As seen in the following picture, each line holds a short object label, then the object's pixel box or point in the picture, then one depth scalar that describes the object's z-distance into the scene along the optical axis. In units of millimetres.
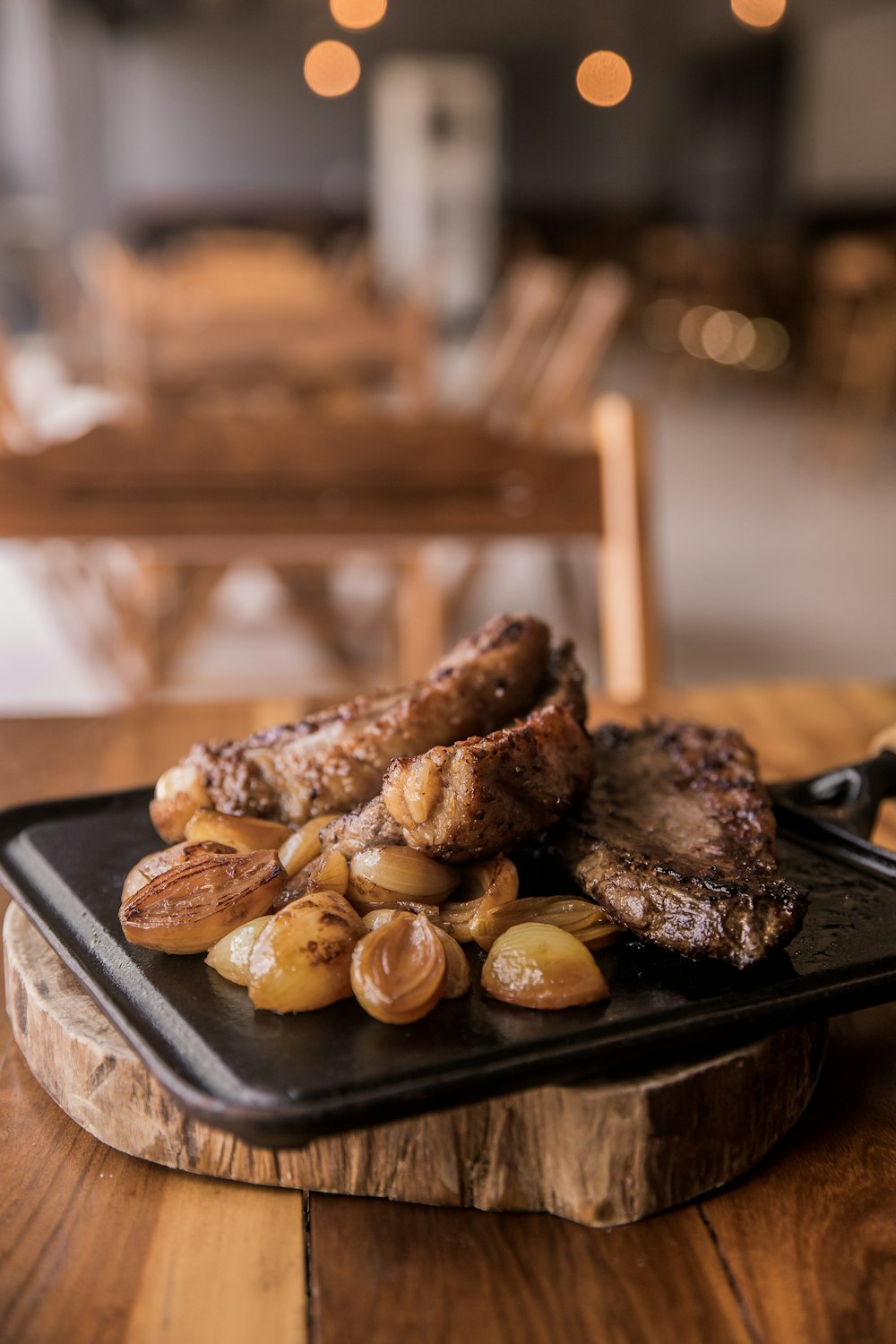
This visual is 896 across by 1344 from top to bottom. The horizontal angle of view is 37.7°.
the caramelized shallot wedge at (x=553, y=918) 881
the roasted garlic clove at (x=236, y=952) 843
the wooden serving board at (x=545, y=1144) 791
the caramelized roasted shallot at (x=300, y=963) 802
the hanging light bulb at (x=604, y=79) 17219
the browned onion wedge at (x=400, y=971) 786
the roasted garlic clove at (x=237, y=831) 994
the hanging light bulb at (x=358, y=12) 10078
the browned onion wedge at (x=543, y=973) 806
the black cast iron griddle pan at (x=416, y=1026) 717
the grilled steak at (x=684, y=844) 845
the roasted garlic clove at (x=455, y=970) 821
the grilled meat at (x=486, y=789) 896
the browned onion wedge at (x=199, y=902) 869
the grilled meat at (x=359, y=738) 1018
